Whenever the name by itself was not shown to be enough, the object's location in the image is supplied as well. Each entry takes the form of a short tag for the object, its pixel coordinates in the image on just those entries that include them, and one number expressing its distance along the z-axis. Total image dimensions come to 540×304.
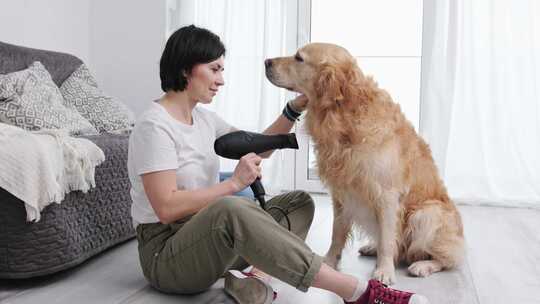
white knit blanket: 1.76
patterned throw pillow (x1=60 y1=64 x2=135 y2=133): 2.99
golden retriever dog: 1.94
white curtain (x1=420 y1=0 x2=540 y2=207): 3.63
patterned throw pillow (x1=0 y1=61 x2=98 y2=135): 2.46
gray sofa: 1.85
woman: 1.50
